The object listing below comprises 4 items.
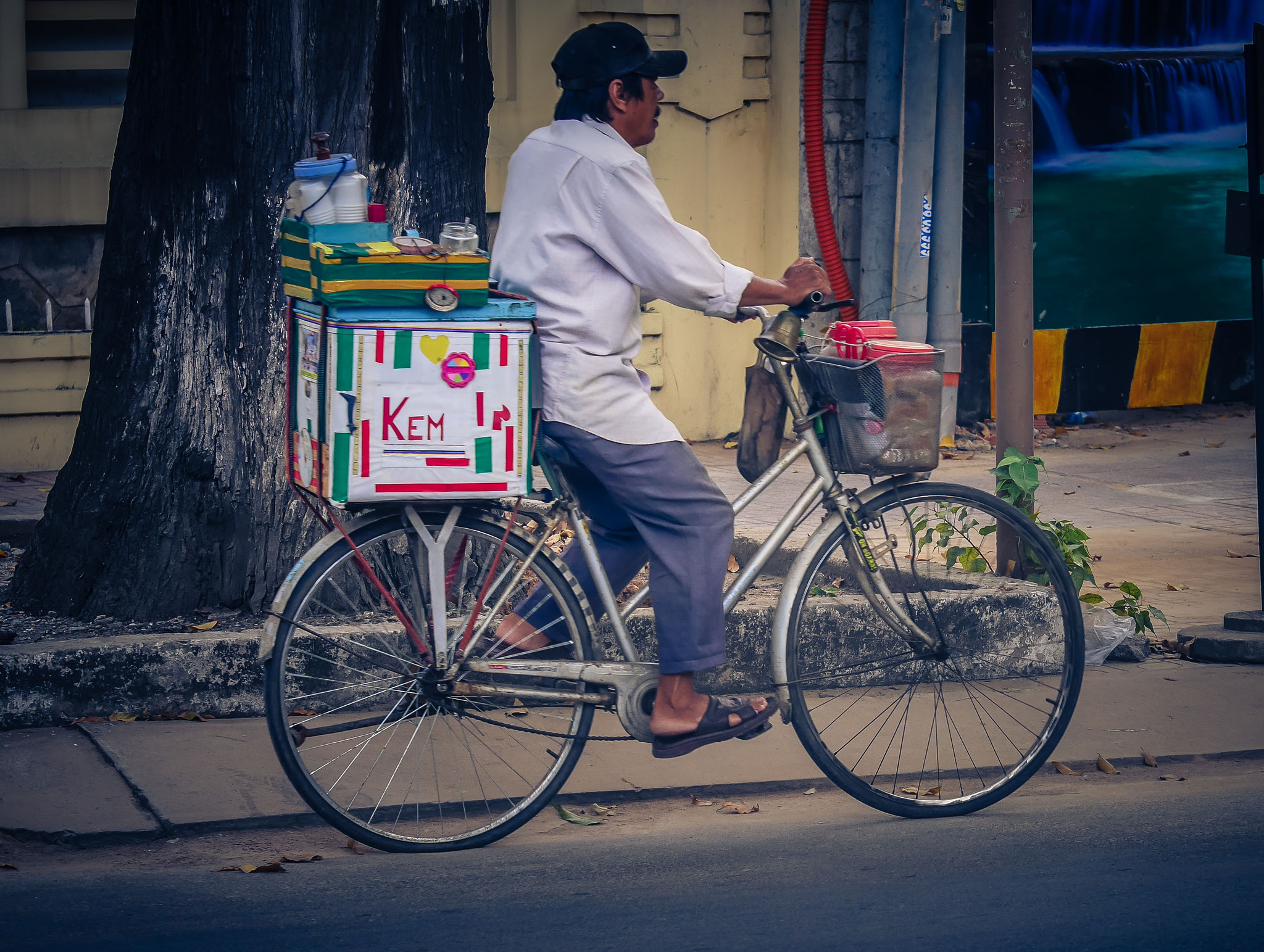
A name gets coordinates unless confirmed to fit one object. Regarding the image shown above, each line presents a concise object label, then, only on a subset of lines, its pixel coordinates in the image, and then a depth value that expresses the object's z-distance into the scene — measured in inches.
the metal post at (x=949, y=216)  784.3
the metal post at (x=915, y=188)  766.5
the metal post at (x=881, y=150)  781.9
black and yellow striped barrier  879.7
